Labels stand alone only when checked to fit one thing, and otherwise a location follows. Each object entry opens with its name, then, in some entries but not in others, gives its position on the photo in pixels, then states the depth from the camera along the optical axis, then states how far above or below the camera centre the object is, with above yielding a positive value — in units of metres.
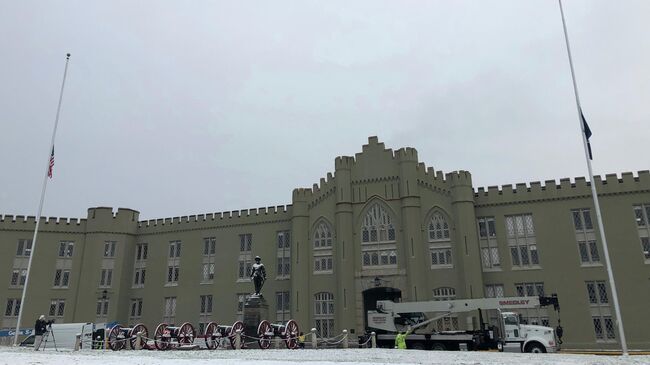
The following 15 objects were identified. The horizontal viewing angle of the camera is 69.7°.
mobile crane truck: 25.38 -0.63
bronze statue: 28.04 +2.86
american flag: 31.48 +10.30
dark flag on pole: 23.61 +9.24
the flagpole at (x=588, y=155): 21.11 +7.85
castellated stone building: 33.00 +5.55
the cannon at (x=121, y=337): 26.56 -0.58
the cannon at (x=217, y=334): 25.09 -0.49
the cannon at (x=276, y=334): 25.38 -0.52
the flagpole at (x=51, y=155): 31.54 +11.24
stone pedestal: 26.42 +0.58
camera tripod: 26.20 -0.39
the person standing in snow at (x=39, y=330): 24.54 -0.11
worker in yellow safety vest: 24.89 -0.97
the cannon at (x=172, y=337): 25.45 -0.58
